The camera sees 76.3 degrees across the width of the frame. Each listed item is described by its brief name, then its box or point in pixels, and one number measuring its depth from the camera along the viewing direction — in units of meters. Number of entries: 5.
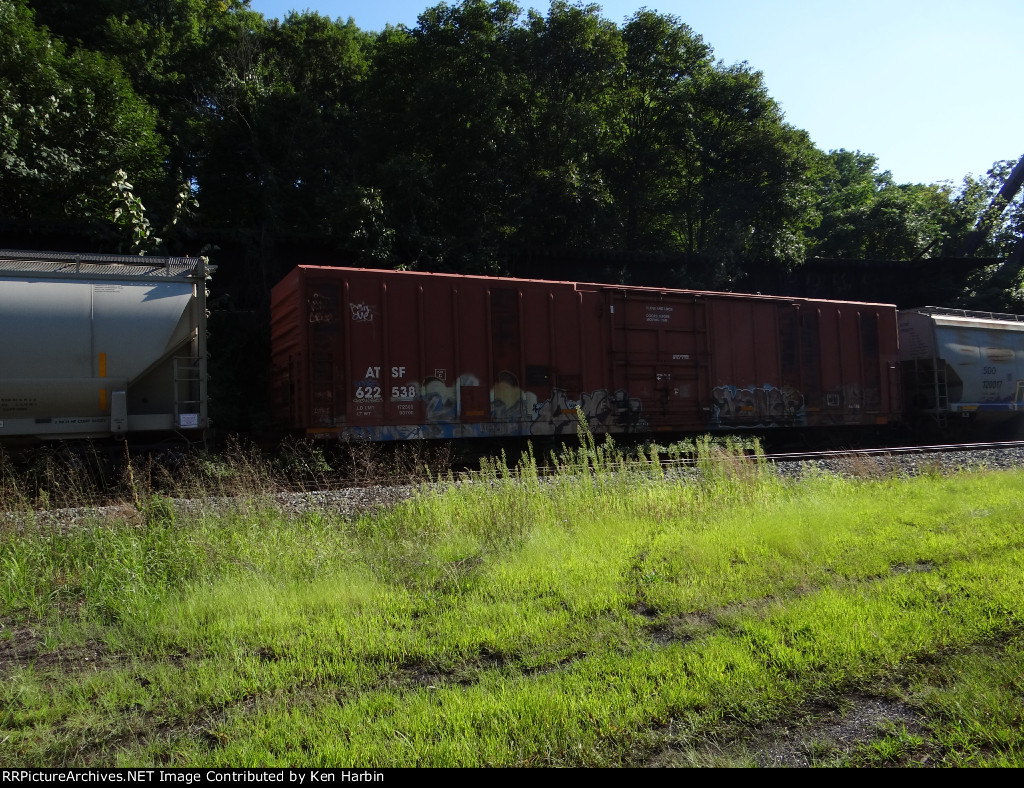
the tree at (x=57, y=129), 15.97
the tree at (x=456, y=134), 19.73
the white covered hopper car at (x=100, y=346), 9.05
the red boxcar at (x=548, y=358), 10.88
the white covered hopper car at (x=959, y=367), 17.02
